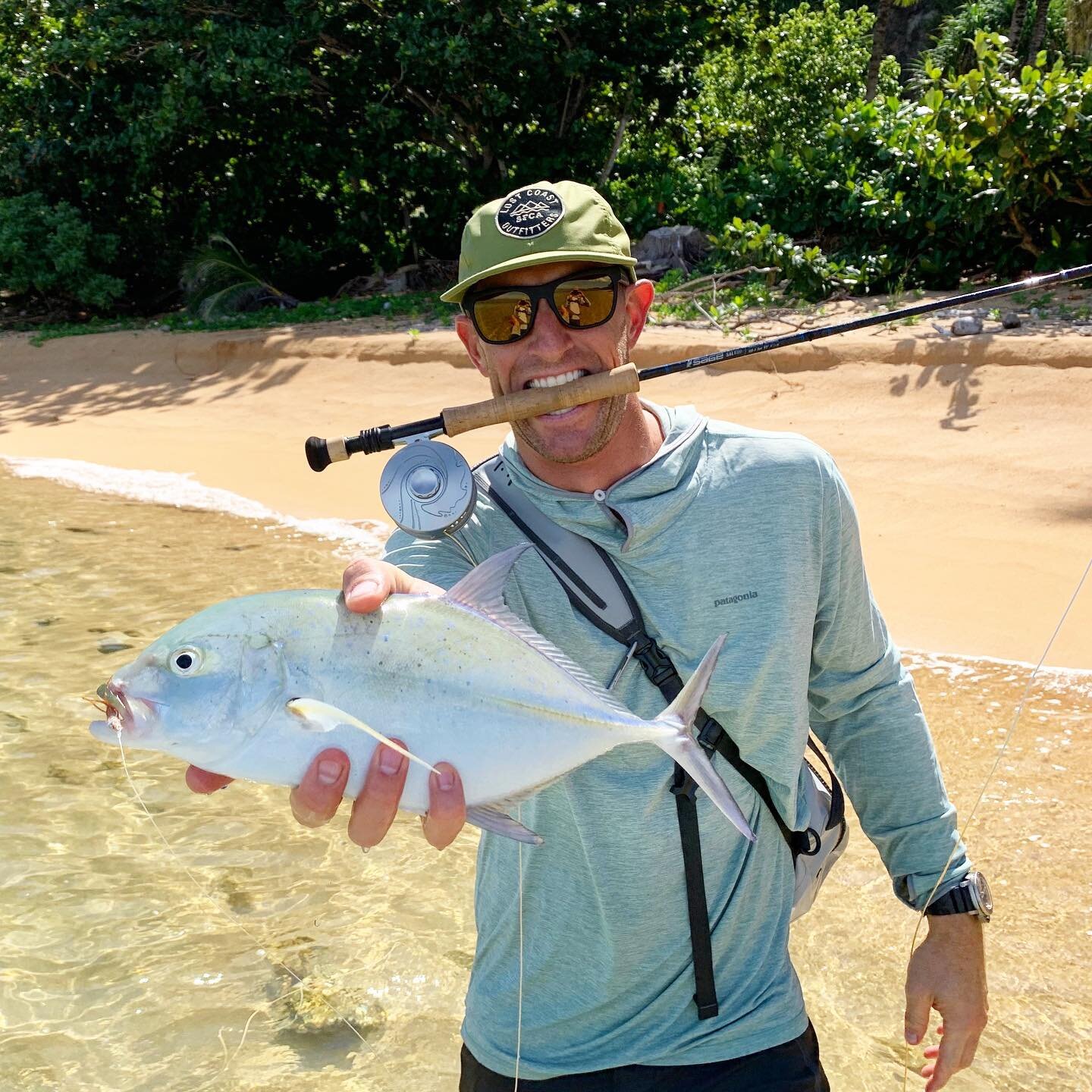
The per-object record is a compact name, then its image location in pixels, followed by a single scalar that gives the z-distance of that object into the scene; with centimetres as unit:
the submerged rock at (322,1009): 352
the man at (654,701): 191
